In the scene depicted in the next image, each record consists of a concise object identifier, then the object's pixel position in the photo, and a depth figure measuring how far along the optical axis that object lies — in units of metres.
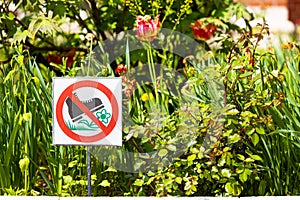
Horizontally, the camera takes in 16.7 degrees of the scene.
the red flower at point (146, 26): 4.69
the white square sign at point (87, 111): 4.16
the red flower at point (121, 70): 4.70
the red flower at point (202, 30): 5.56
